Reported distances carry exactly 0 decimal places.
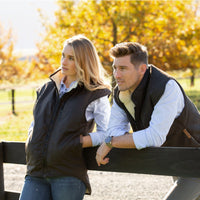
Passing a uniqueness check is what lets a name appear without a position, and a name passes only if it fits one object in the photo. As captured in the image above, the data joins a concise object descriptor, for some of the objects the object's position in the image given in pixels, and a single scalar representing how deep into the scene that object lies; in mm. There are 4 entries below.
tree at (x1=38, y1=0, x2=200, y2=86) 24719
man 4430
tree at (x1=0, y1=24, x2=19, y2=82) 70625
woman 4727
